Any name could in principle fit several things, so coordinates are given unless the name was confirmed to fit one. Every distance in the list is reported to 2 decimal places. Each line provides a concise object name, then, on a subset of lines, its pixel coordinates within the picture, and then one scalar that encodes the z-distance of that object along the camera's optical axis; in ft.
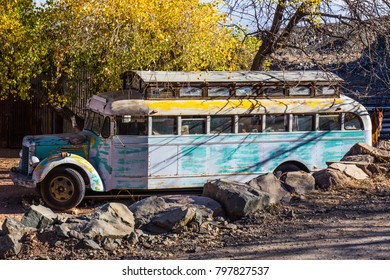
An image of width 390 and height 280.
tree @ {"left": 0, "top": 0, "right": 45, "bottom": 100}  56.08
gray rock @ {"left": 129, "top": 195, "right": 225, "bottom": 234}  30.12
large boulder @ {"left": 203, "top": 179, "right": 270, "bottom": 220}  31.83
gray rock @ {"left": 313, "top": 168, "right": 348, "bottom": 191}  37.02
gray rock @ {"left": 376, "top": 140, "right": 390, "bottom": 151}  46.58
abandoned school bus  46.06
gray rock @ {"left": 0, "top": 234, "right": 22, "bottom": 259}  28.22
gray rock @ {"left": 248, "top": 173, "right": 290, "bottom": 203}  35.10
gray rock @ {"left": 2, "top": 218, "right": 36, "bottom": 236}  29.43
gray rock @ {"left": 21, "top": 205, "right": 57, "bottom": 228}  30.73
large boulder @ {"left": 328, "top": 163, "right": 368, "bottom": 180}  38.22
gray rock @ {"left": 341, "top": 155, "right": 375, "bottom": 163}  41.42
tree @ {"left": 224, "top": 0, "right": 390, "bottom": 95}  45.85
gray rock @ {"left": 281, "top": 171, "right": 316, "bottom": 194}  36.35
